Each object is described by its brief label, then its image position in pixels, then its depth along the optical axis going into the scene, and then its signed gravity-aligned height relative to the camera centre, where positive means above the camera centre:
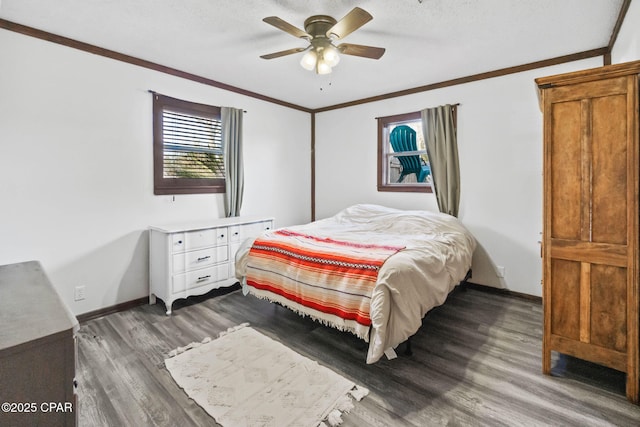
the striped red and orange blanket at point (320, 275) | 2.18 -0.52
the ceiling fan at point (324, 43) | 2.23 +1.30
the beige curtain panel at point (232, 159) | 4.00 +0.66
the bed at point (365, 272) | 2.05 -0.50
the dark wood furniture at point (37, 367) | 0.86 -0.46
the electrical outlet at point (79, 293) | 2.90 -0.79
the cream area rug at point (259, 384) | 1.74 -1.13
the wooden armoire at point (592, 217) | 1.78 -0.05
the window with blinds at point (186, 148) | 3.44 +0.74
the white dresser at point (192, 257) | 3.07 -0.50
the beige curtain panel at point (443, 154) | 3.87 +0.70
